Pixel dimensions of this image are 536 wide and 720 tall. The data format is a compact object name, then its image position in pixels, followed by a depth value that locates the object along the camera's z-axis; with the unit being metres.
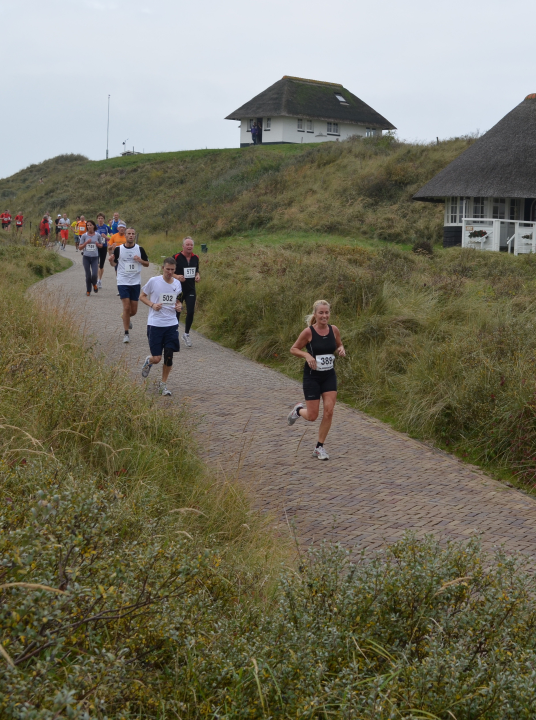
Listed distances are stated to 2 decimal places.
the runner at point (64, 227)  40.22
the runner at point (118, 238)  19.06
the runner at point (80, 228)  35.59
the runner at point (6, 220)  44.09
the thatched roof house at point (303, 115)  66.75
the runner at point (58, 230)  41.32
